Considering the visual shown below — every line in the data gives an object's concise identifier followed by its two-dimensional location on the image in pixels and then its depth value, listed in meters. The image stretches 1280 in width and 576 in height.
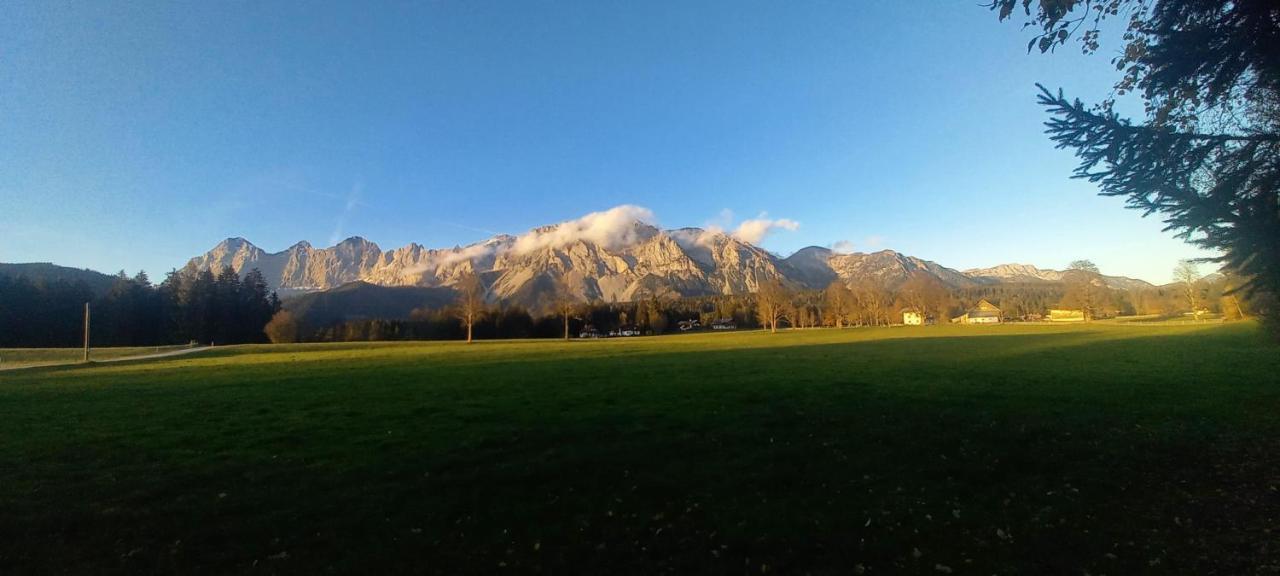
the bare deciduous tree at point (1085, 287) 134.25
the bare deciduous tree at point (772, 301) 130.79
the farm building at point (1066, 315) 154.12
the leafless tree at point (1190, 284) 98.50
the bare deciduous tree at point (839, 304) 153.50
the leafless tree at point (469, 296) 96.88
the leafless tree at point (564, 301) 115.86
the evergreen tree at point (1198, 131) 7.06
